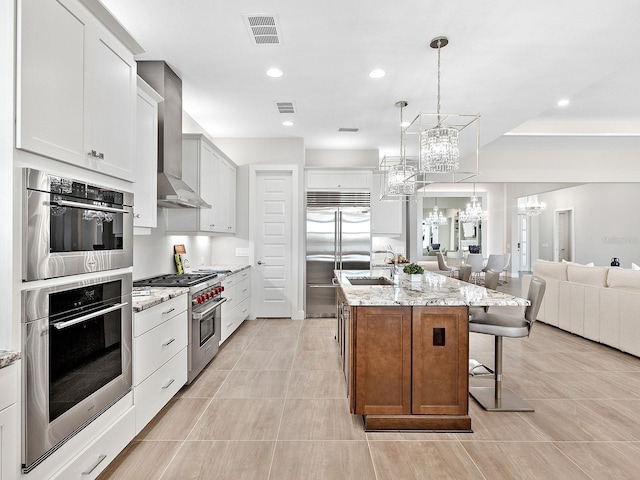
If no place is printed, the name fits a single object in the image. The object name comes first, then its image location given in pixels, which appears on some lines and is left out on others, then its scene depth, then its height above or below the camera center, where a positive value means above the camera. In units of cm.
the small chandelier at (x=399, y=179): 434 +70
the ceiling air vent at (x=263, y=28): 271 +159
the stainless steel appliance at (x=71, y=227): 149 +5
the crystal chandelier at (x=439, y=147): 297 +73
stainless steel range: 322 -67
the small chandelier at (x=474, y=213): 1102 +77
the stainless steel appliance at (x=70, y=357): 148 -55
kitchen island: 249 -84
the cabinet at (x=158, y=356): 233 -82
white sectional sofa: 401 -76
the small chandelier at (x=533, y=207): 1066 +91
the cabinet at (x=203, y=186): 409 +63
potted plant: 377 -33
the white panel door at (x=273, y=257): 591 -29
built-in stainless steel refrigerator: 593 -10
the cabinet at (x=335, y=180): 606 +95
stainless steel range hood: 331 +96
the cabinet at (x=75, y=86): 147 +71
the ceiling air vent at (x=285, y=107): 446 +160
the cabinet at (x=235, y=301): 441 -83
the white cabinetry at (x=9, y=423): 135 -68
